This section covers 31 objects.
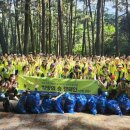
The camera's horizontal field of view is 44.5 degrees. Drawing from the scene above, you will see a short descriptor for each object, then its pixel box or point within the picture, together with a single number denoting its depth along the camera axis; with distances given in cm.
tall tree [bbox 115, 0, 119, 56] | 1607
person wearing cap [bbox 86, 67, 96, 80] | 692
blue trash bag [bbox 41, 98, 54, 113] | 573
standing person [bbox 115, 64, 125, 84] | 715
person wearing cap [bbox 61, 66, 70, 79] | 718
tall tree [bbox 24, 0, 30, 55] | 1189
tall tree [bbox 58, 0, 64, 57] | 1261
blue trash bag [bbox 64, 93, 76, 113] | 575
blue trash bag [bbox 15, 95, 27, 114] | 572
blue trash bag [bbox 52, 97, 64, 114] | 573
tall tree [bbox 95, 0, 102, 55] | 1199
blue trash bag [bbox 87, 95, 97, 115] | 576
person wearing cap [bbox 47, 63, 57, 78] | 706
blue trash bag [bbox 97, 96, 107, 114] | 580
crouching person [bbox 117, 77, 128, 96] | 605
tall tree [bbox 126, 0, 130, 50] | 2048
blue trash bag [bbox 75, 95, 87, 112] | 581
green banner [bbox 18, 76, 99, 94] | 650
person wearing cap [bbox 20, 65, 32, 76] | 726
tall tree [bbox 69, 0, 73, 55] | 1847
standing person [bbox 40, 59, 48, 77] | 756
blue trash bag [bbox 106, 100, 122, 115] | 577
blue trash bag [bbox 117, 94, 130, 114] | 580
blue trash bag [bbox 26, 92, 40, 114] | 569
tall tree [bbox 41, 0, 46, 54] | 1321
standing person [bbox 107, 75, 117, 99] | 616
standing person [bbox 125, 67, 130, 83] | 689
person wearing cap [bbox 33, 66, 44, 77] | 738
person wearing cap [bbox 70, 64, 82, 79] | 687
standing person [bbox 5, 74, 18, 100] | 632
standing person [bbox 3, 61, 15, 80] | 772
